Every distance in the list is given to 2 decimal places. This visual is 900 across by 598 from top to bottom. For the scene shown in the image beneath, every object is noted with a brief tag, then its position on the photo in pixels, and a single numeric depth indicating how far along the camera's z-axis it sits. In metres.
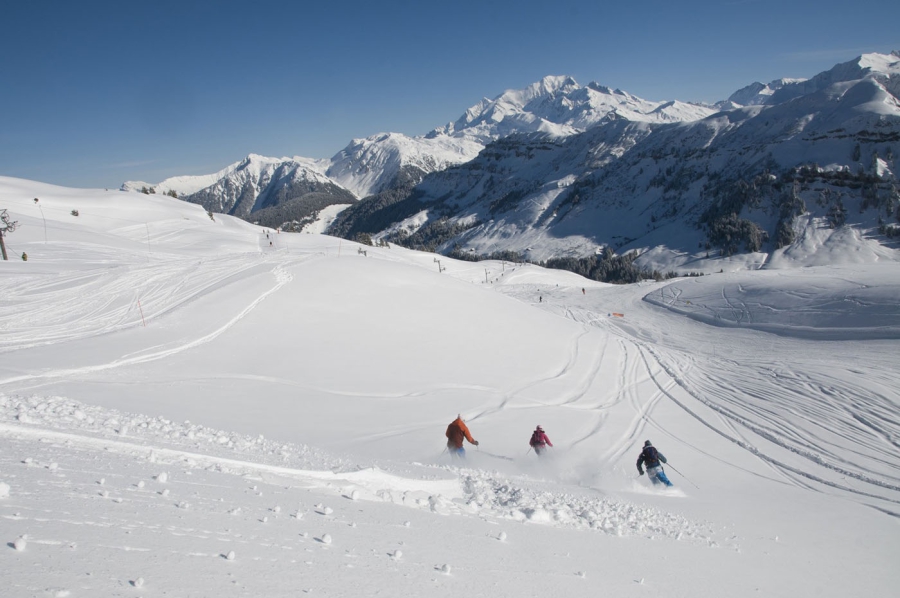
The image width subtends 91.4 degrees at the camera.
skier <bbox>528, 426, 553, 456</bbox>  13.10
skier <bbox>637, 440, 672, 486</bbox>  12.20
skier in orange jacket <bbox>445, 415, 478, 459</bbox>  11.96
